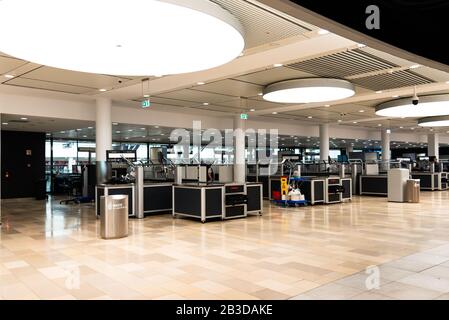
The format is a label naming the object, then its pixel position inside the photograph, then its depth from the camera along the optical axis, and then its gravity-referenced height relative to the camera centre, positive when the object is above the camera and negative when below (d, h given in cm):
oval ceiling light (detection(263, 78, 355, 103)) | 882 +173
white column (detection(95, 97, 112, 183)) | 1081 +93
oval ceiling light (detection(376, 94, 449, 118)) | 1164 +176
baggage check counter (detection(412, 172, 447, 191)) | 1852 -77
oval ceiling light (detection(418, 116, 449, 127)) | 1676 +181
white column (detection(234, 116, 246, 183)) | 1498 +68
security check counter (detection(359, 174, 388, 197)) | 1584 -87
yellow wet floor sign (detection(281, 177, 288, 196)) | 1256 -71
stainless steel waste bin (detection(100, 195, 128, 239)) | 712 -91
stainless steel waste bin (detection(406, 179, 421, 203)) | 1301 -93
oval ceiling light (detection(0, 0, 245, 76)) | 418 +166
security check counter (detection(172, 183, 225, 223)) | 912 -82
